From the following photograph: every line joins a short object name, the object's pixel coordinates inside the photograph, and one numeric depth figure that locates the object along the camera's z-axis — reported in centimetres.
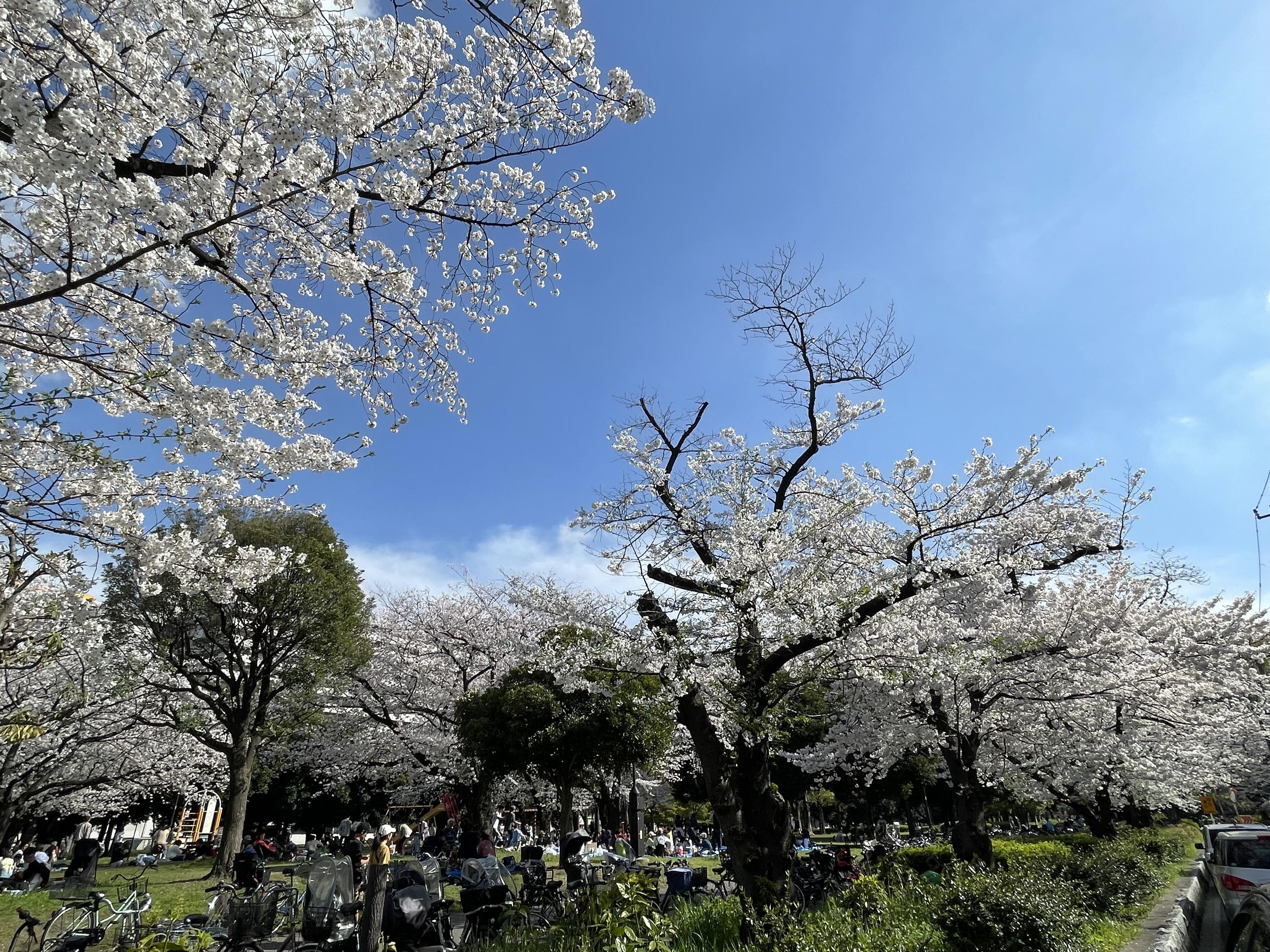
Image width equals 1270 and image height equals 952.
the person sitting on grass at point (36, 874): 1469
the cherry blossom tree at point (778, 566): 798
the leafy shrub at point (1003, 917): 514
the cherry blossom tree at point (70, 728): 780
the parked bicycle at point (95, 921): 591
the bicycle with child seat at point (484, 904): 725
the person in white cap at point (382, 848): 856
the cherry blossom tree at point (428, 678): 2173
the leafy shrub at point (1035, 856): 797
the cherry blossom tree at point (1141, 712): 1269
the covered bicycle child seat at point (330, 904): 648
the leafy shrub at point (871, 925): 461
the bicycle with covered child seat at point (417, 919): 592
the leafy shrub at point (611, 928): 456
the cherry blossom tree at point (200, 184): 362
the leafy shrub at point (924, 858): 1521
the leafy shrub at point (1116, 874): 891
